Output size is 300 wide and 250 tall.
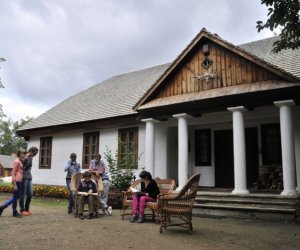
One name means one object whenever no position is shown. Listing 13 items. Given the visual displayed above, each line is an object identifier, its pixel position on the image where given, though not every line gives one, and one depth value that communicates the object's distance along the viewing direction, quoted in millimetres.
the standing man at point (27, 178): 9258
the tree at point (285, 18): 6852
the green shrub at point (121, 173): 13344
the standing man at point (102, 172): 10117
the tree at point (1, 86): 25394
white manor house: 10289
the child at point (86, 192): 9148
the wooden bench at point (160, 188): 8297
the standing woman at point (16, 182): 8930
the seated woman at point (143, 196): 8414
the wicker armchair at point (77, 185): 9395
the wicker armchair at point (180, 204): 7238
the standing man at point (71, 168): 10414
